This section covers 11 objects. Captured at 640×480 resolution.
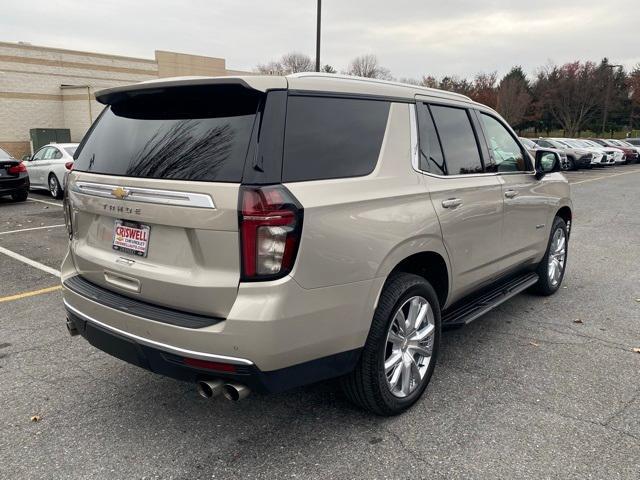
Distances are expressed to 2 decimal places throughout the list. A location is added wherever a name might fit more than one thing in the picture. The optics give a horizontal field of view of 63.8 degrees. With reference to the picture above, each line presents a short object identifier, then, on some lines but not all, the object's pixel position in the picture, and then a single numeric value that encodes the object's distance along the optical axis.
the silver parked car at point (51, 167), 13.01
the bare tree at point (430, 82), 62.52
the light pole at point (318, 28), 16.93
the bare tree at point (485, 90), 59.94
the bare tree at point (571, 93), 55.88
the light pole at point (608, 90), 49.30
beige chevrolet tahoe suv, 2.31
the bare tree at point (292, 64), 63.22
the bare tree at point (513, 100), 55.84
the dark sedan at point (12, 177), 12.01
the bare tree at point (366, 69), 63.88
